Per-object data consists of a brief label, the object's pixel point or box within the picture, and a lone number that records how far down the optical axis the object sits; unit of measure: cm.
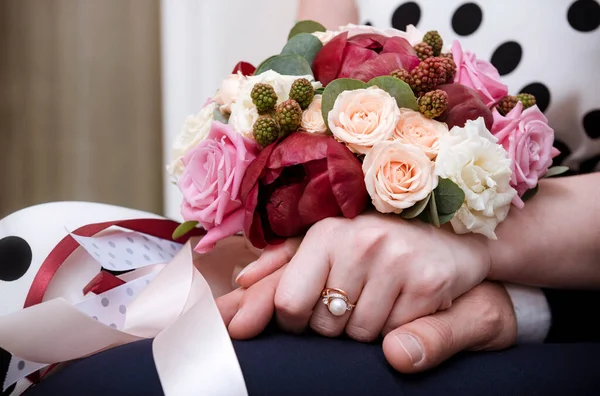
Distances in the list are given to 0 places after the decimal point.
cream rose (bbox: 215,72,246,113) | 71
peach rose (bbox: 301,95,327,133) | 61
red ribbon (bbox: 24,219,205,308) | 63
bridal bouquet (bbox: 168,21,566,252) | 56
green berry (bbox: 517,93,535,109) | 69
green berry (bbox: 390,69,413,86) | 61
